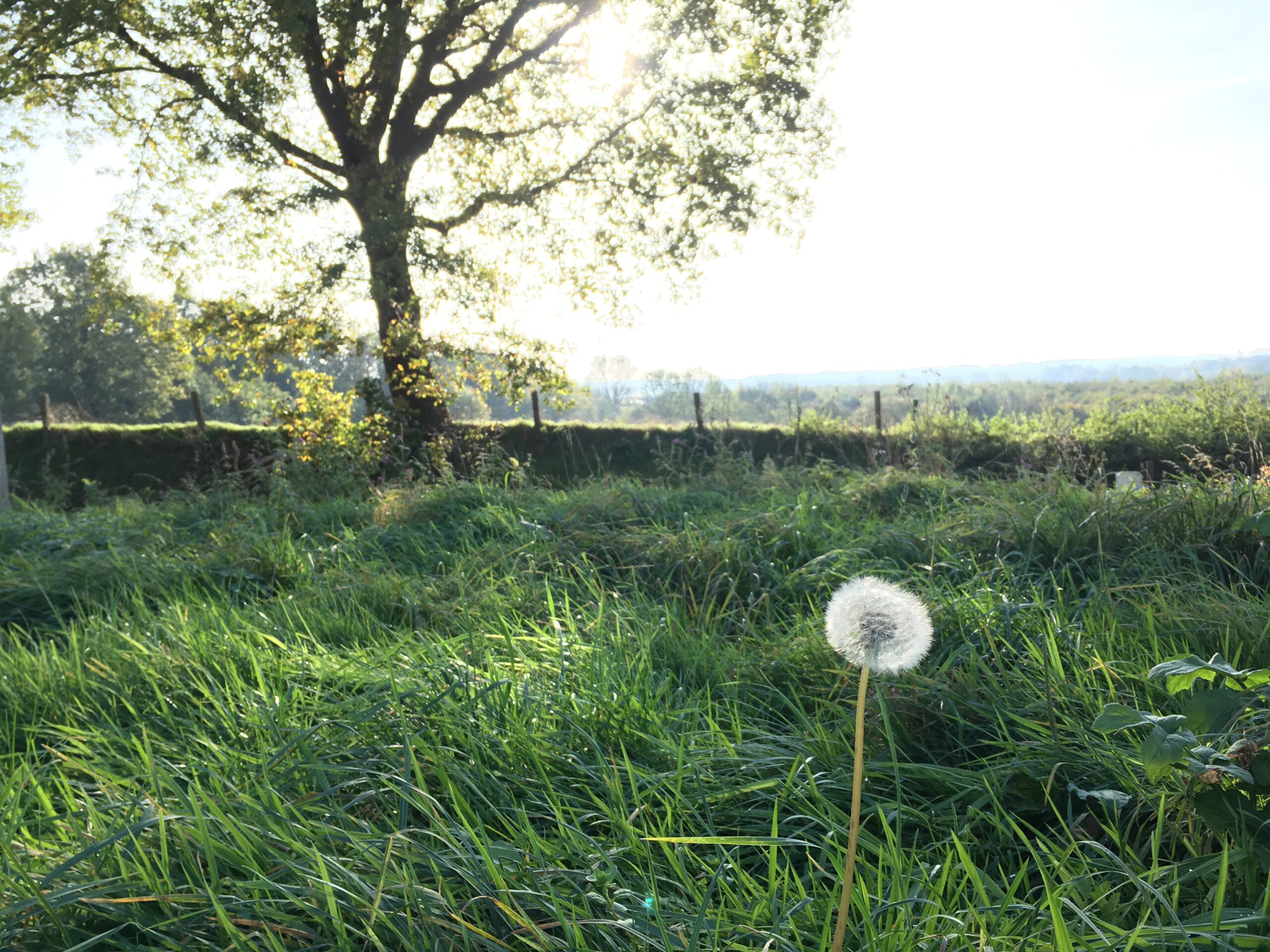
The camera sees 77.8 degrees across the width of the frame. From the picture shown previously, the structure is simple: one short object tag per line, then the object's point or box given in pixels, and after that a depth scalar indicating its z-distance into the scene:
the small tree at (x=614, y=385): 43.99
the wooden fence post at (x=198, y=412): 14.99
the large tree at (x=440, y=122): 10.34
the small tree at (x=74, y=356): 41.41
